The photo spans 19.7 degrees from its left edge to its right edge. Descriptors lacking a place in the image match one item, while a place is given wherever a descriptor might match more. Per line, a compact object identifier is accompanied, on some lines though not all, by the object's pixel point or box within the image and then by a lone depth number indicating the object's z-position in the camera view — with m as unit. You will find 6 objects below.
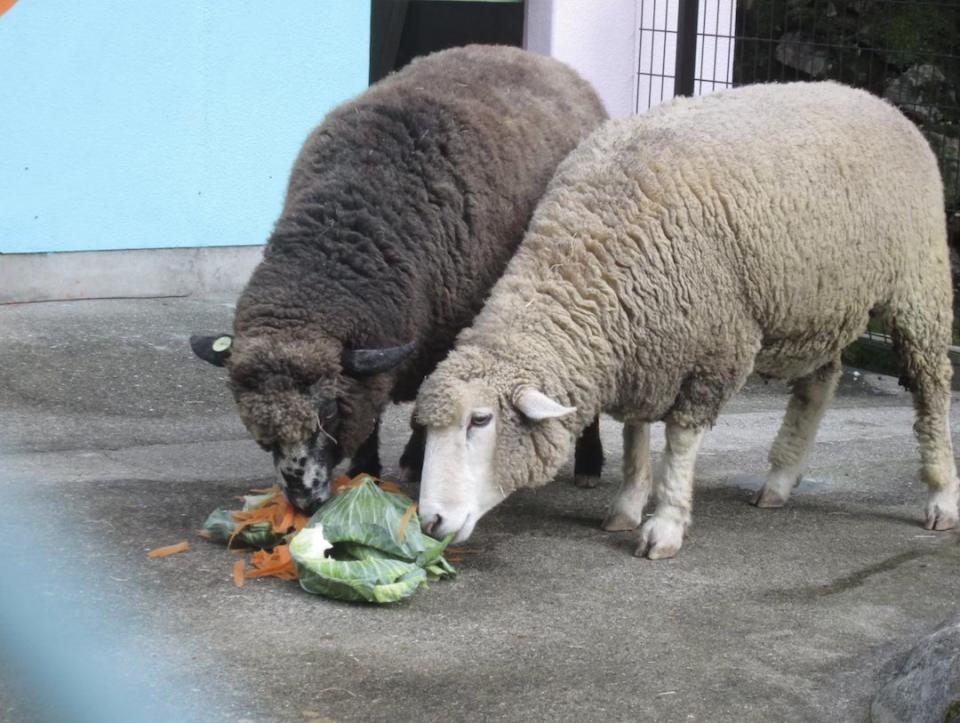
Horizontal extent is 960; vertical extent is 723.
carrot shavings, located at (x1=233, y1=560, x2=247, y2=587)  9.53
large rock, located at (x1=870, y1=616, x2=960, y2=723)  7.25
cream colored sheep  9.78
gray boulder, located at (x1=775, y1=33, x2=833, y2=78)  18.51
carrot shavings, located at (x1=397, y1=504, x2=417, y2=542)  9.64
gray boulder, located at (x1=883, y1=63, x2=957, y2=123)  17.92
